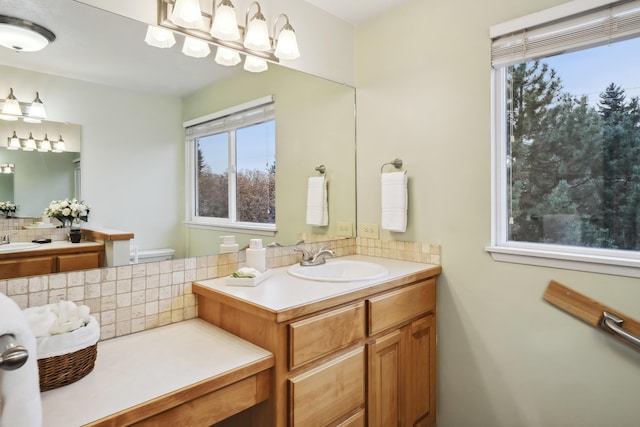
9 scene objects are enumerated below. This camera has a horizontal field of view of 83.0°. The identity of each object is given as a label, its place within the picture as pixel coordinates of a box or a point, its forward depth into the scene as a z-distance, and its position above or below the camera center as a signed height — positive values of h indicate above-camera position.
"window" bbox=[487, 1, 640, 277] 1.45 +0.31
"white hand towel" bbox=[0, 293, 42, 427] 0.69 -0.34
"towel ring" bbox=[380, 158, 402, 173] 2.08 +0.27
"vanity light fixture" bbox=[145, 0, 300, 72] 1.46 +0.79
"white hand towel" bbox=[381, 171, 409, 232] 2.01 +0.05
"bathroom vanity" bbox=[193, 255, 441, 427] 1.21 -0.52
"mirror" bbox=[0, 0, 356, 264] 1.29 +0.43
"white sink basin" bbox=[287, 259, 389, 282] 1.82 -0.31
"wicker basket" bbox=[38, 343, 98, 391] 0.92 -0.41
